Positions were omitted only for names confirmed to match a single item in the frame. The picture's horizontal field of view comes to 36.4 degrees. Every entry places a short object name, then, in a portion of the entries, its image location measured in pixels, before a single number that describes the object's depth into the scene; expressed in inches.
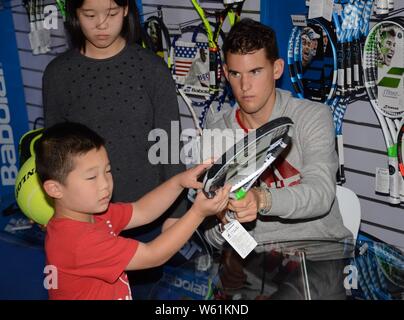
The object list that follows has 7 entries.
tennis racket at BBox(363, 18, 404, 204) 157.0
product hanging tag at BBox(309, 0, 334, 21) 165.3
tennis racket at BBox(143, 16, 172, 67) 203.9
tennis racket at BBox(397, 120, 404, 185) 159.3
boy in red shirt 98.9
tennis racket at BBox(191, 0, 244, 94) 181.9
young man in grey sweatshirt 122.6
